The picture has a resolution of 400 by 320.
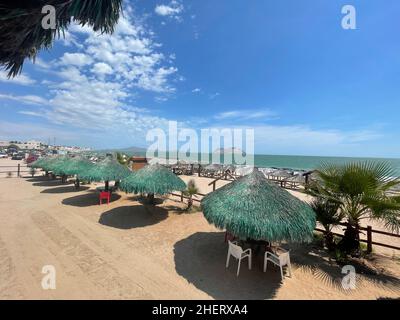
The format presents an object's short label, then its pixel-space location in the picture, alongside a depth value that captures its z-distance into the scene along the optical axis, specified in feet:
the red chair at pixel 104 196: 35.58
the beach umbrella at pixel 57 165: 48.66
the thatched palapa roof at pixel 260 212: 15.79
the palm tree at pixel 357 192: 16.24
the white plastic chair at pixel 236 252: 16.87
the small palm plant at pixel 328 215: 19.76
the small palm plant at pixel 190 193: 33.74
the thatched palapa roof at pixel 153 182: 28.62
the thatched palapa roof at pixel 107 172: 35.91
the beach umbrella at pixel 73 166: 44.27
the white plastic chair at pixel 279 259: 16.21
